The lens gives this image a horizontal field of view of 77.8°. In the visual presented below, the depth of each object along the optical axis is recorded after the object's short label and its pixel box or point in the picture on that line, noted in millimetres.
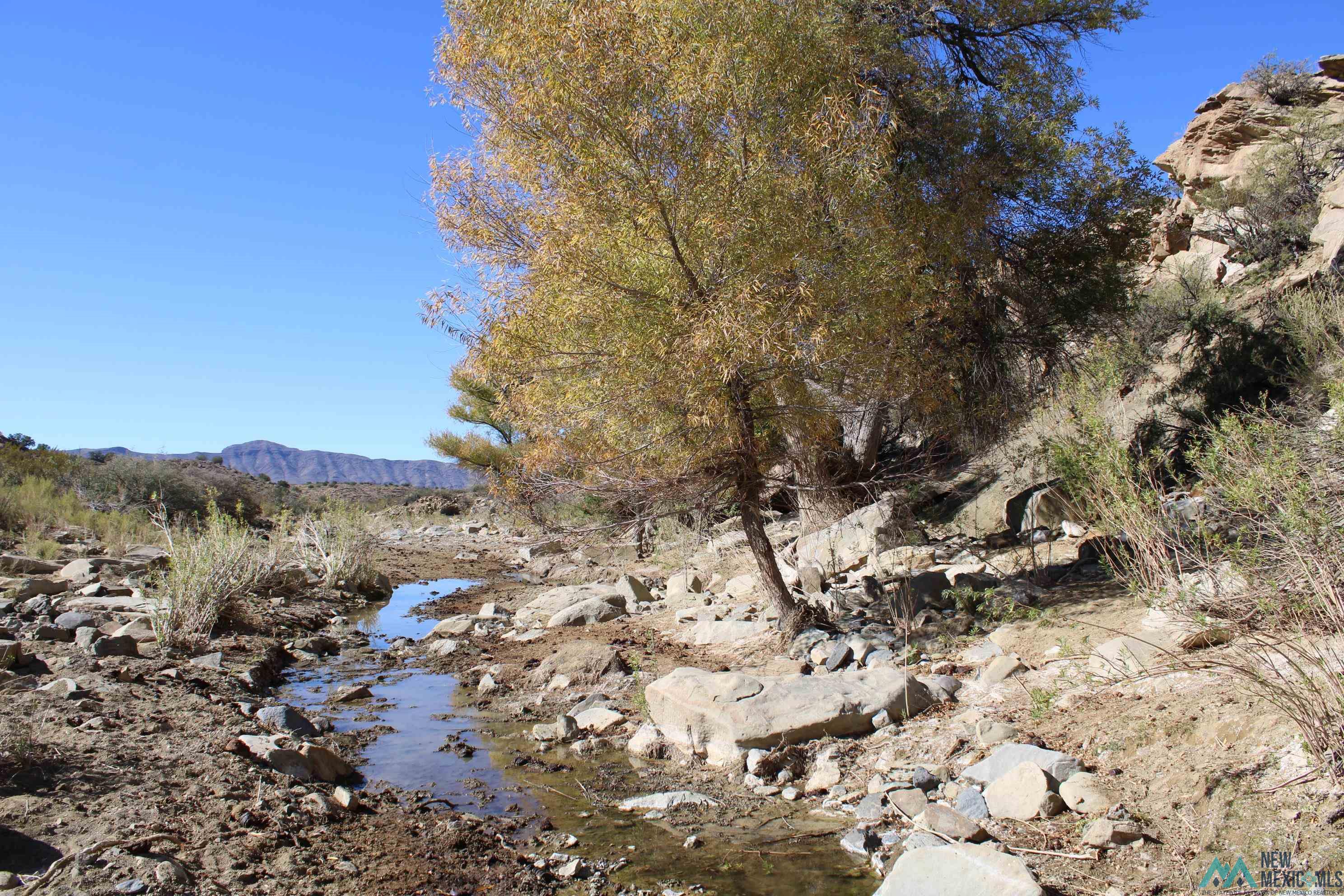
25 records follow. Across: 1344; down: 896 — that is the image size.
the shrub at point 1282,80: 23344
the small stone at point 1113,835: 3859
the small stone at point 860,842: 4348
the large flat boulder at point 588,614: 10984
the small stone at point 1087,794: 4207
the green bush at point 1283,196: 15469
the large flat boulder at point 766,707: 5750
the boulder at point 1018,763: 4527
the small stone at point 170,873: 3436
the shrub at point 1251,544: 4020
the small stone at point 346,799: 4738
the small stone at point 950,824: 4176
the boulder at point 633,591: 11898
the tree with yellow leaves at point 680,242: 6781
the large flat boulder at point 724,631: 8859
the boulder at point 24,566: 11125
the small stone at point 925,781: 4871
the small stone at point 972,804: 4449
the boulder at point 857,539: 10492
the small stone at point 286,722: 6129
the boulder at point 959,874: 3398
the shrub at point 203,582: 8539
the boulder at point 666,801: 5117
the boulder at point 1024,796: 4316
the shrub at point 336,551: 14992
